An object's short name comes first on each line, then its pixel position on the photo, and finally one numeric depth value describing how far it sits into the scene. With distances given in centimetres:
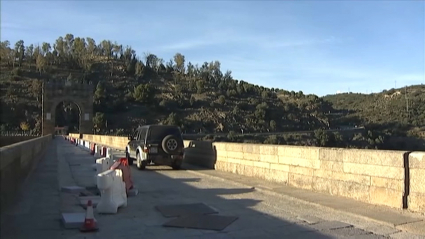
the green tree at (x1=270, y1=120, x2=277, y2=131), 8988
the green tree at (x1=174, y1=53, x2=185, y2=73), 16675
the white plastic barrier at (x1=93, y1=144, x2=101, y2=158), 2524
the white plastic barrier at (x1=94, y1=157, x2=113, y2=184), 1361
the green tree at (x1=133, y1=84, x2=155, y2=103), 10881
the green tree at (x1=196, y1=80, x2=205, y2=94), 12724
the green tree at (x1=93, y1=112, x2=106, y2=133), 9731
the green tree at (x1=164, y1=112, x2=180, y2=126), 8751
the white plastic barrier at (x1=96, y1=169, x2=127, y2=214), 835
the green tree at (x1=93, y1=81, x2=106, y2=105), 11056
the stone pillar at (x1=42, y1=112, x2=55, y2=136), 8388
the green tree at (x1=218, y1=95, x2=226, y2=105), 11097
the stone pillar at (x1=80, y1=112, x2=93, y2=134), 8625
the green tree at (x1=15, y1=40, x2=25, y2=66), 15425
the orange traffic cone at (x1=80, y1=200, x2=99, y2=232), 707
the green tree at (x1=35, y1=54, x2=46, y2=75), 13738
